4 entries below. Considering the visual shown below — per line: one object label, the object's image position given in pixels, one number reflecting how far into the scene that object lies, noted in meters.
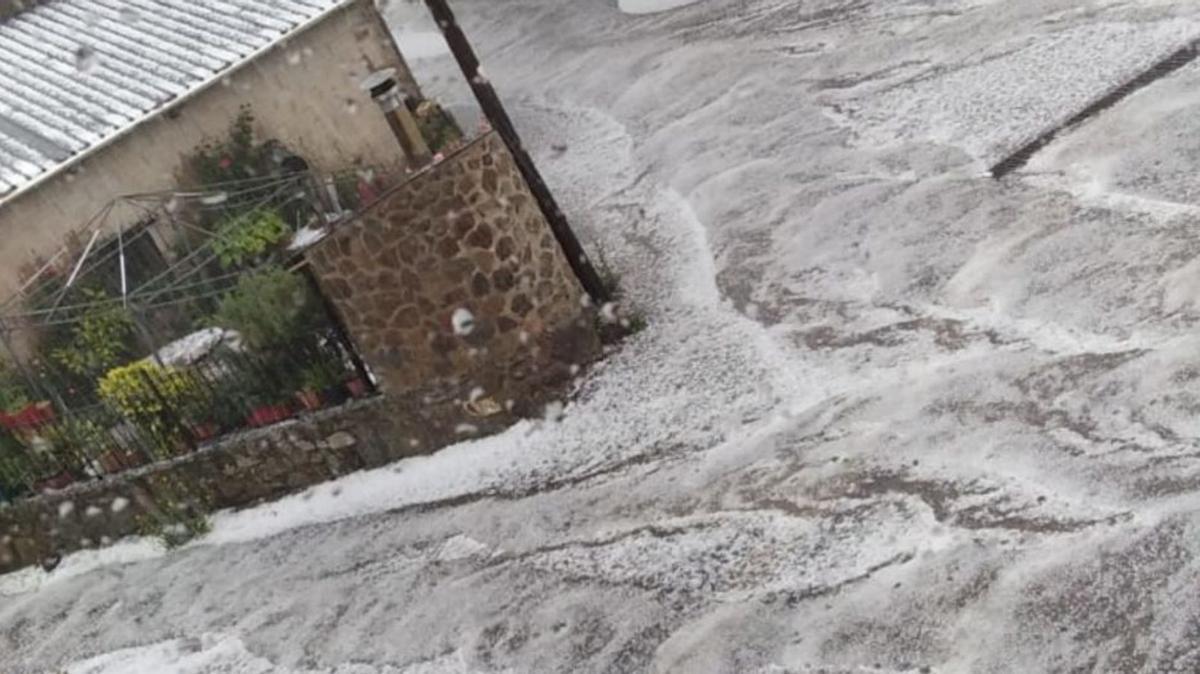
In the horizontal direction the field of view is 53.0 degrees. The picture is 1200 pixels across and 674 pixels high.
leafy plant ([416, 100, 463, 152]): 14.54
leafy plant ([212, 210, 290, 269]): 12.80
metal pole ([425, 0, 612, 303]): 9.87
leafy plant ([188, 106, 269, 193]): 13.66
